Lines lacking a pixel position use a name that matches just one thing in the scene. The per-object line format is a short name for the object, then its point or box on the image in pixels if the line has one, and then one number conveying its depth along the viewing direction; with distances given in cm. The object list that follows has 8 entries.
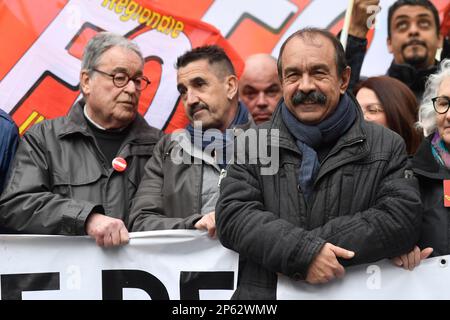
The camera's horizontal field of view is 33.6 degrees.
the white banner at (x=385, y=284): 337
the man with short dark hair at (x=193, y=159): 399
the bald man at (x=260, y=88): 522
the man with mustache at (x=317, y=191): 313
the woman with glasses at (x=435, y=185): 334
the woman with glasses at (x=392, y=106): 457
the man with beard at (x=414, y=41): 526
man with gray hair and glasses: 384
